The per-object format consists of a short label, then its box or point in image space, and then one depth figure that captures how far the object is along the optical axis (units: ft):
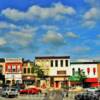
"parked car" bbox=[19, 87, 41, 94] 138.60
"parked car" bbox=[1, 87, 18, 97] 114.98
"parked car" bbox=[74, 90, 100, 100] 87.37
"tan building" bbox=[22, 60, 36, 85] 197.64
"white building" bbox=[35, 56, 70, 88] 195.68
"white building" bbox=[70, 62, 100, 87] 193.84
